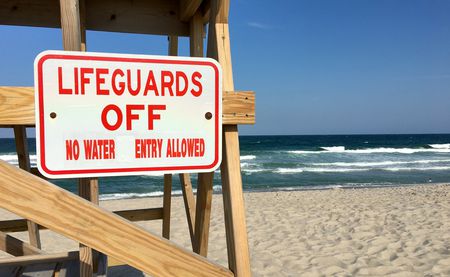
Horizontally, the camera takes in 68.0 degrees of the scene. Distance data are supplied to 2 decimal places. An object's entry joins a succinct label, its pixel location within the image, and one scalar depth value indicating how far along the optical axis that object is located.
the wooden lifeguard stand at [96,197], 1.10
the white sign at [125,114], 1.26
